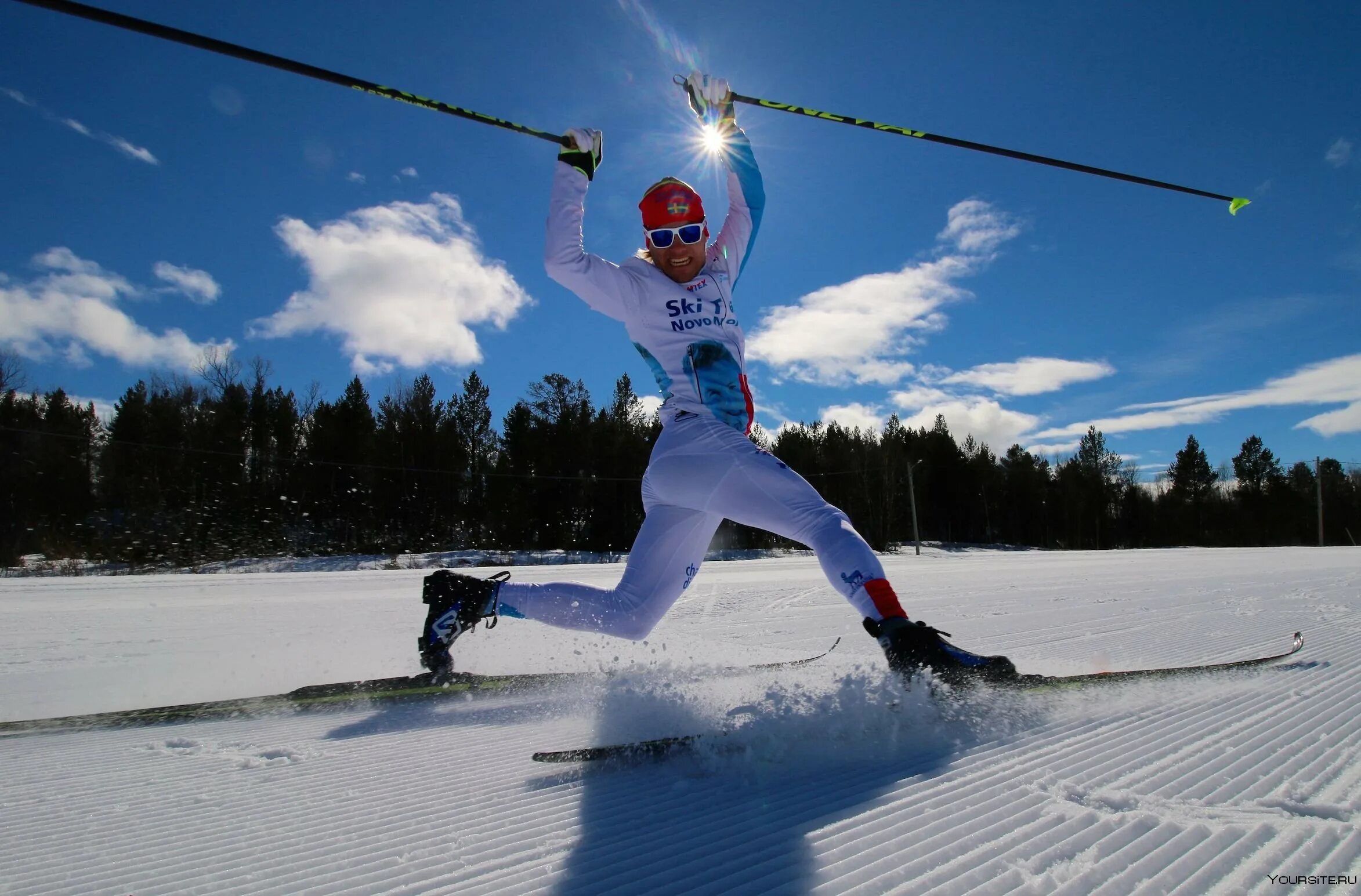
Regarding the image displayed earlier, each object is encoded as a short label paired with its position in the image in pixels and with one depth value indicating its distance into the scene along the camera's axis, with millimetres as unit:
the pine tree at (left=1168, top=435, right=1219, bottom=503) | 56938
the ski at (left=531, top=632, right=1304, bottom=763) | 1651
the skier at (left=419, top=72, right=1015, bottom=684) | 2207
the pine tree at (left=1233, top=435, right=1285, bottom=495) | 56625
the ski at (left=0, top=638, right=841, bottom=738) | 2127
